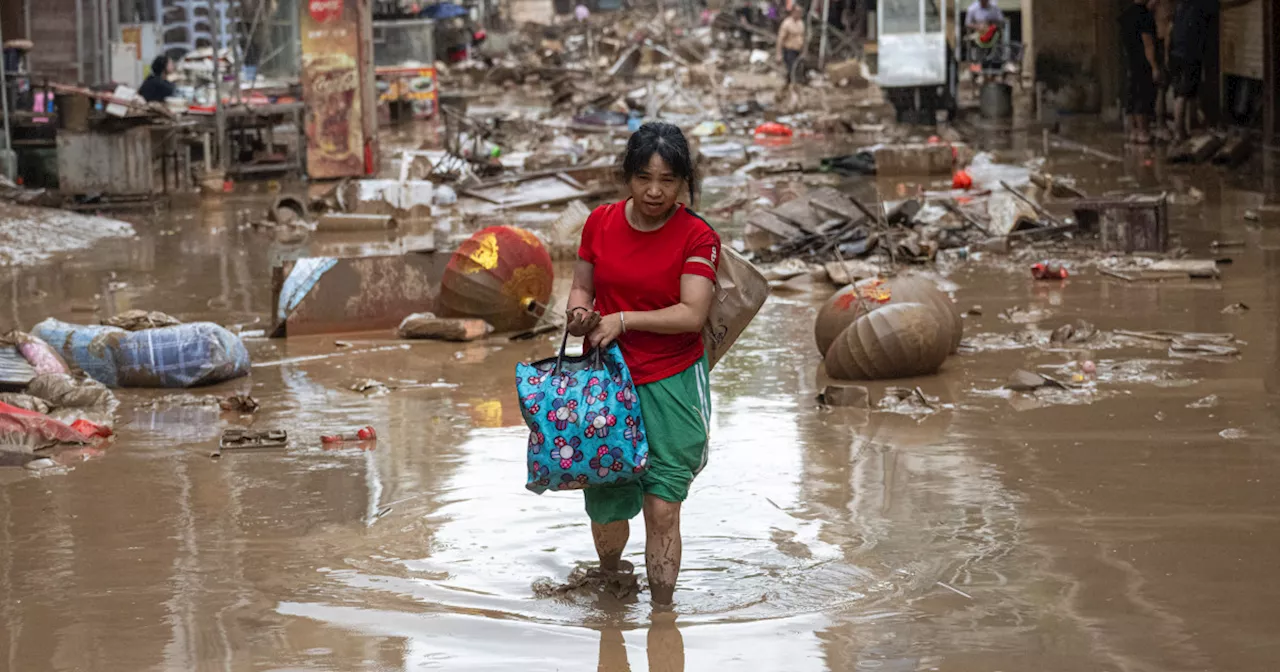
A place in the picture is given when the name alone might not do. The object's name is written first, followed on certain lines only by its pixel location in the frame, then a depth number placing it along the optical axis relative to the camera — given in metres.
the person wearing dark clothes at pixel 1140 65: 19.50
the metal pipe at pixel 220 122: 18.14
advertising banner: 19.38
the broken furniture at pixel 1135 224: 11.92
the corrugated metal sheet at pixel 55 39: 23.94
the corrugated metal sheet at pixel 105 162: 17.19
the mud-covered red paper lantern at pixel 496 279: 9.86
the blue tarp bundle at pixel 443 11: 32.81
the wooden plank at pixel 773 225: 13.07
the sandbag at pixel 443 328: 9.78
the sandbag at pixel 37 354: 8.34
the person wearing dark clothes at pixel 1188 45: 18.12
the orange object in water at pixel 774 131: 24.19
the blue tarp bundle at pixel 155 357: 8.62
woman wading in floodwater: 4.48
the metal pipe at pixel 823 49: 34.91
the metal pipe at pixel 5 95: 17.23
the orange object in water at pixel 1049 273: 11.10
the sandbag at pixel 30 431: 7.02
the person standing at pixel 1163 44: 19.25
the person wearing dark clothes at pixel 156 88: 20.23
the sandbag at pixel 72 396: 7.96
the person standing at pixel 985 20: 25.05
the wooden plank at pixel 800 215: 13.14
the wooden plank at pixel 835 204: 13.12
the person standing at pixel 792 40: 32.66
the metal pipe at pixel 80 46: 24.33
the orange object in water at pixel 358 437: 7.27
